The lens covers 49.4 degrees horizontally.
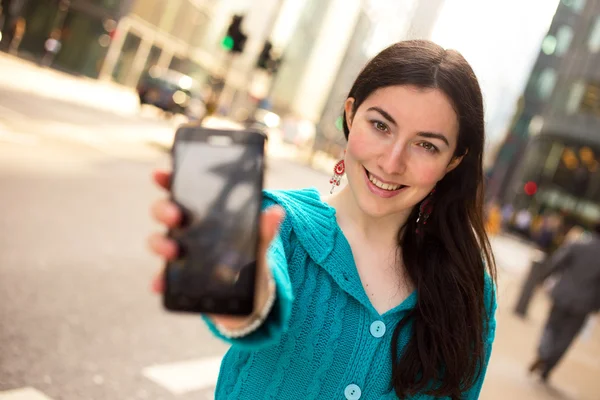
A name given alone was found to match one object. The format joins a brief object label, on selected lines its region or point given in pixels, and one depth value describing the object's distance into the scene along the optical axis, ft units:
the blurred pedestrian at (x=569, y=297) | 24.36
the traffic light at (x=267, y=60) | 72.64
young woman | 6.02
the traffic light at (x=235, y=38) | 55.77
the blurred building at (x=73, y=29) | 108.88
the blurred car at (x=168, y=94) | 82.07
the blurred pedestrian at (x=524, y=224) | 123.54
